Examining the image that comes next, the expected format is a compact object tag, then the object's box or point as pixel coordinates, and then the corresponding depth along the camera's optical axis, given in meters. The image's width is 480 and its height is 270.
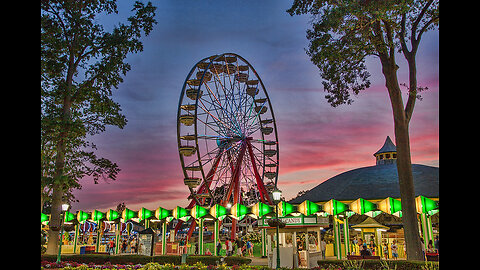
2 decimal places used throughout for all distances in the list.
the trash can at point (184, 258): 17.70
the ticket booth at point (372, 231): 25.42
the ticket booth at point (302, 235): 19.86
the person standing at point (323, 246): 22.89
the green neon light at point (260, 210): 20.00
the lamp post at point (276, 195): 14.75
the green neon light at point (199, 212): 22.12
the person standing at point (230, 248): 26.85
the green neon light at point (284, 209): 18.66
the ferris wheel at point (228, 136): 27.20
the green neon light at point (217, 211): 21.39
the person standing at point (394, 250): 22.44
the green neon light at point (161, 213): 23.64
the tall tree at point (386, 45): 12.46
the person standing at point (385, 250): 24.90
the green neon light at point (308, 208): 18.55
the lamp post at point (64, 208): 18.47
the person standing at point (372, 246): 25.17
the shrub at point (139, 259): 18.45
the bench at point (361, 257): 16.11
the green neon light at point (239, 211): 20.86
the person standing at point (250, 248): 29.28
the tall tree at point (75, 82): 17.25
